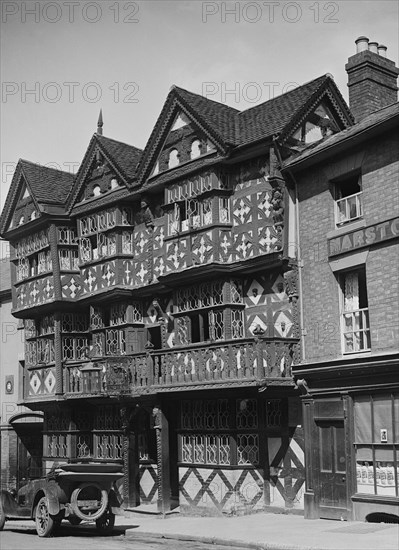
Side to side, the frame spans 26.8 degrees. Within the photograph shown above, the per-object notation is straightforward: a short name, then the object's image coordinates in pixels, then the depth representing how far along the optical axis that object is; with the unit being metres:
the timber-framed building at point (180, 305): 21.61
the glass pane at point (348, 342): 19.30
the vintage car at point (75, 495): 18.89
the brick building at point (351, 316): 18.06
